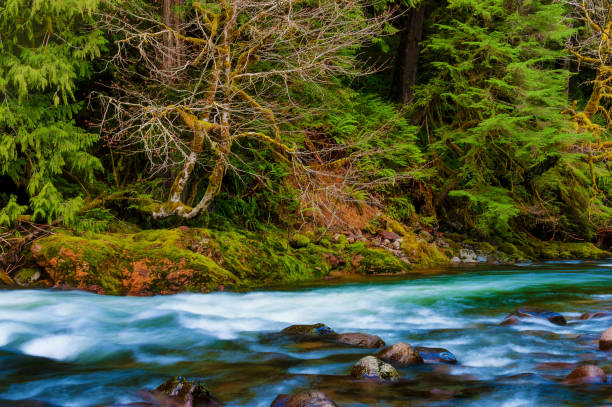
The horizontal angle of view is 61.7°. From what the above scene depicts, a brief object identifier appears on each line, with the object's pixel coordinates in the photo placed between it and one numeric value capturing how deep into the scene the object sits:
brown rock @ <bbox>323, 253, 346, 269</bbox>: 9.89
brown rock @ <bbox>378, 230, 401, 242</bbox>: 11.55
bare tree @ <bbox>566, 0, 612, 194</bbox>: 12.51
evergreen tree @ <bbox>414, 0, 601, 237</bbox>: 11.64
